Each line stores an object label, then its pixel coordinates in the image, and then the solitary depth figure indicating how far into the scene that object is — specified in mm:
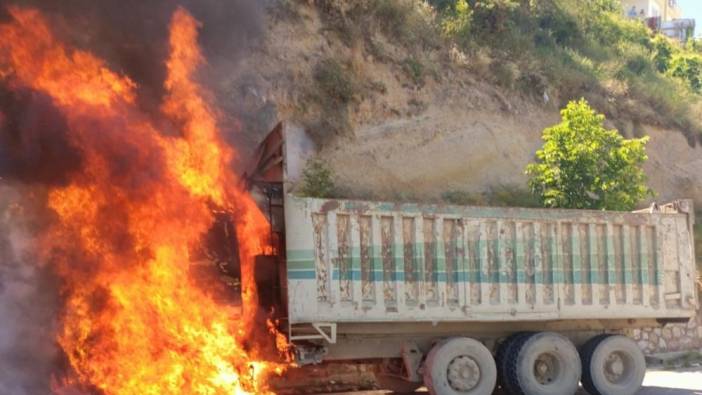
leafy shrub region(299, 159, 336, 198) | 15538
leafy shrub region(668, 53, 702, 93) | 37219
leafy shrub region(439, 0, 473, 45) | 24031
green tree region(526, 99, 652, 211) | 14953
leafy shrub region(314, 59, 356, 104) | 19016
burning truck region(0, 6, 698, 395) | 9242
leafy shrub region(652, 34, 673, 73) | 37844
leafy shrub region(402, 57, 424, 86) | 21375
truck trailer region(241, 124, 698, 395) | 9336
